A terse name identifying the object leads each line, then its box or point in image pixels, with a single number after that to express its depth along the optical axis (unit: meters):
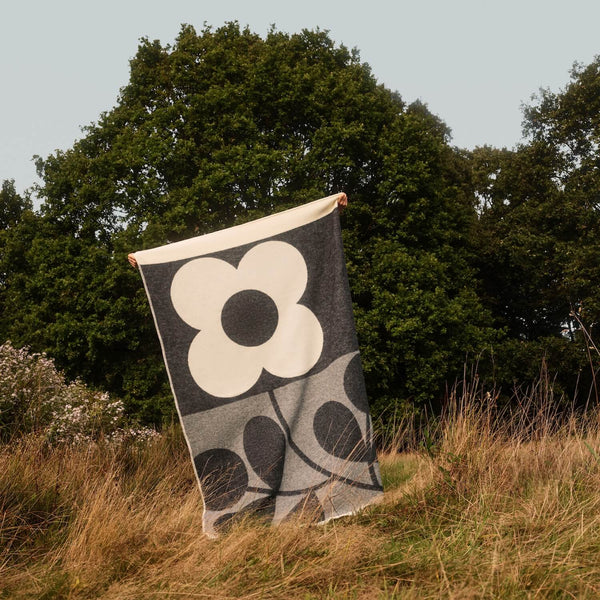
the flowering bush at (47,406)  5.34
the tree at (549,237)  14.60
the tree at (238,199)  11.86
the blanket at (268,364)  3.77
